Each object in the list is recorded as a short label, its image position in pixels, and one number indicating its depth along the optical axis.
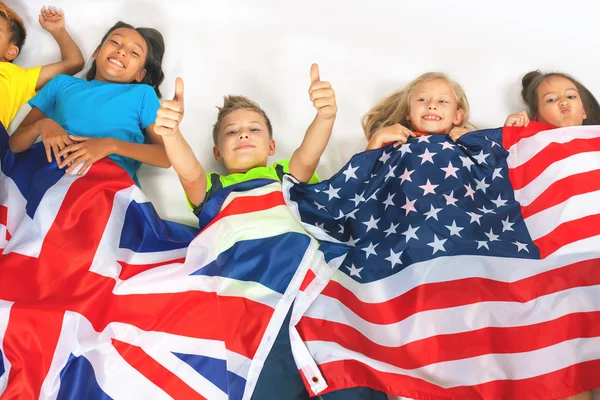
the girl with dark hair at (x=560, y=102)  1.51
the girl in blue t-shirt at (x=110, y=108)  1.35
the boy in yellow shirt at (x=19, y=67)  1.50
